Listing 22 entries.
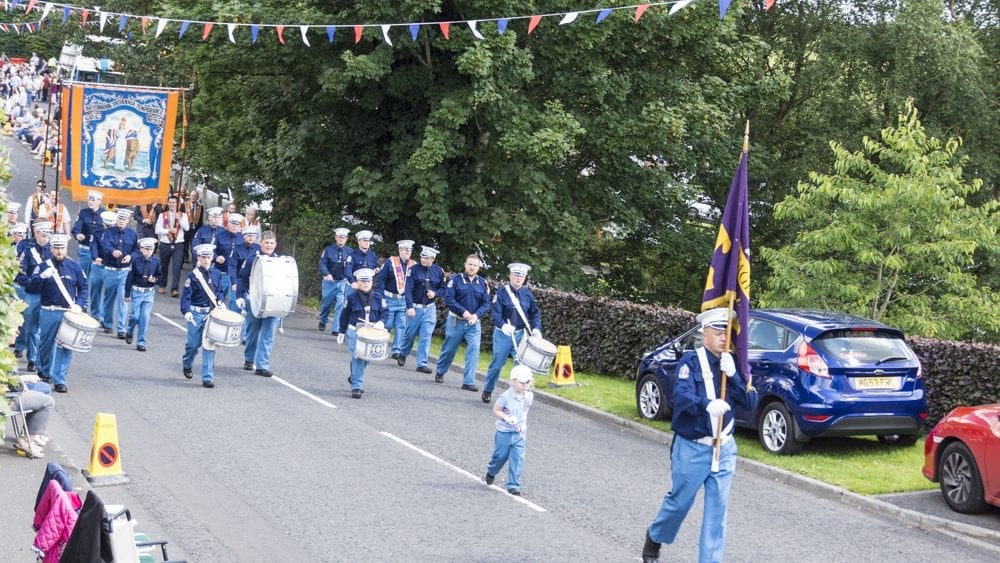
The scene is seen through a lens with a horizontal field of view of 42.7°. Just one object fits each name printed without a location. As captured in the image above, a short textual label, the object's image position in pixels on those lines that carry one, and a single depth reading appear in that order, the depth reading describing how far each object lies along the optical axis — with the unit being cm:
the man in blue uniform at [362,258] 2386
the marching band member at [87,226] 2382
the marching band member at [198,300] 1814
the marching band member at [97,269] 2175
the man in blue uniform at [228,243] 2293
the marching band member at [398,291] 2262
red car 1224
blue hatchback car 1465
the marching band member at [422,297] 2217
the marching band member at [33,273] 1677
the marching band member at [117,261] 2155
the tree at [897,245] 1941
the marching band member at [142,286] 2056
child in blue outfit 1244
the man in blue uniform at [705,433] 930
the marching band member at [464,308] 1998
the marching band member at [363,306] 1875
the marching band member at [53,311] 1636
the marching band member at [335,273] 2534
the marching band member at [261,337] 1908
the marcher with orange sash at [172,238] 2938
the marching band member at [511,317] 1867
